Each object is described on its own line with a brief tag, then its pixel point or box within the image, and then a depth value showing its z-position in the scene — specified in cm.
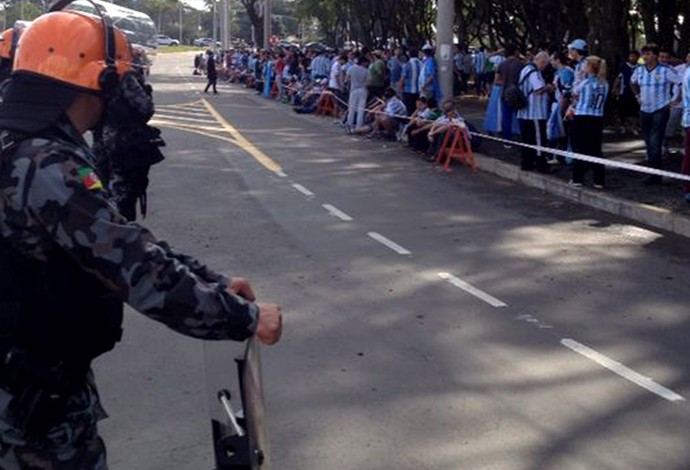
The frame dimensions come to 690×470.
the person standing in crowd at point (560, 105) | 1722
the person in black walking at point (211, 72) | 4116
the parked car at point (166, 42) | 13038
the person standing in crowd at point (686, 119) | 1309
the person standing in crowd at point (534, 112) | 1650
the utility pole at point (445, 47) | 2286
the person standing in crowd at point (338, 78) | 3052
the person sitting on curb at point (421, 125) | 2011
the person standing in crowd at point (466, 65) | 3950
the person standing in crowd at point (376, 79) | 2617
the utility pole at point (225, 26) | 6931
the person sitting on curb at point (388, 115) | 2284
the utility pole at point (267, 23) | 5596
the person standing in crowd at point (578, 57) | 1499
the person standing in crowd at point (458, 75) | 3872
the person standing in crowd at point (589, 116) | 1455
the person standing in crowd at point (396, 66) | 2827
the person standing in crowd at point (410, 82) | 2488
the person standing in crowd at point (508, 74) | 1723
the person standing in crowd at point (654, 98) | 1505
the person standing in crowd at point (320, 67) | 3569
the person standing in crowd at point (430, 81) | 2280
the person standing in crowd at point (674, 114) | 1533
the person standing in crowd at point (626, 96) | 2198
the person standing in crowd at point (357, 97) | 2514
